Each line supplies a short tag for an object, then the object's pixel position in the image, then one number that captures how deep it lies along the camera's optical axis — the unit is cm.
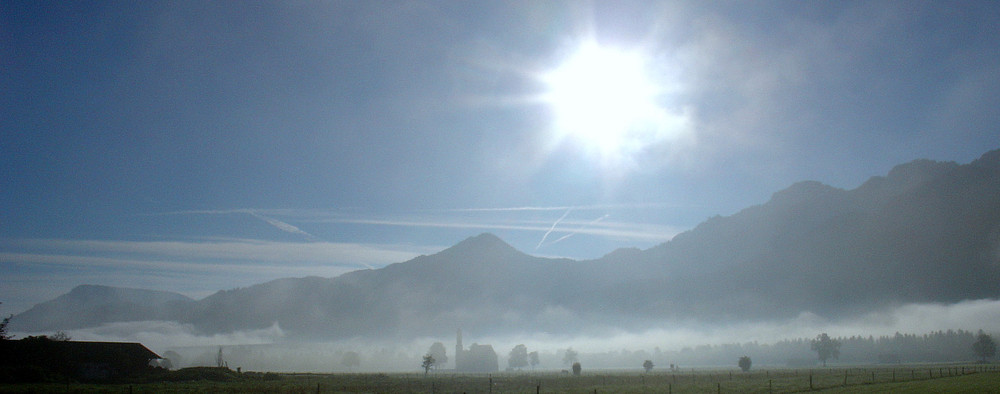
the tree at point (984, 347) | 18938
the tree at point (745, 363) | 14125
